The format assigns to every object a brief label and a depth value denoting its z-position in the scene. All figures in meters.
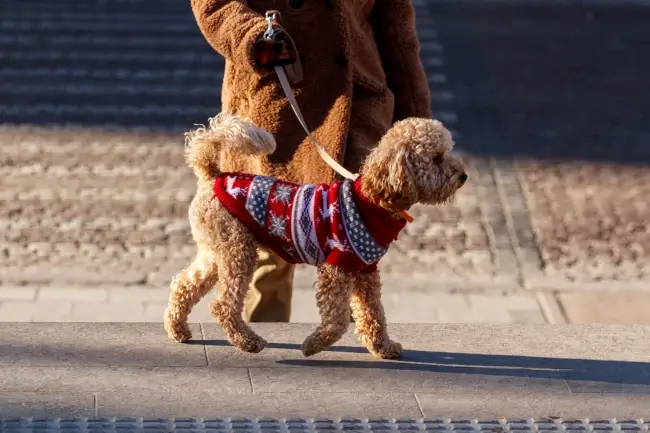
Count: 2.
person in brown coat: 9.86
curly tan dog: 9.05
